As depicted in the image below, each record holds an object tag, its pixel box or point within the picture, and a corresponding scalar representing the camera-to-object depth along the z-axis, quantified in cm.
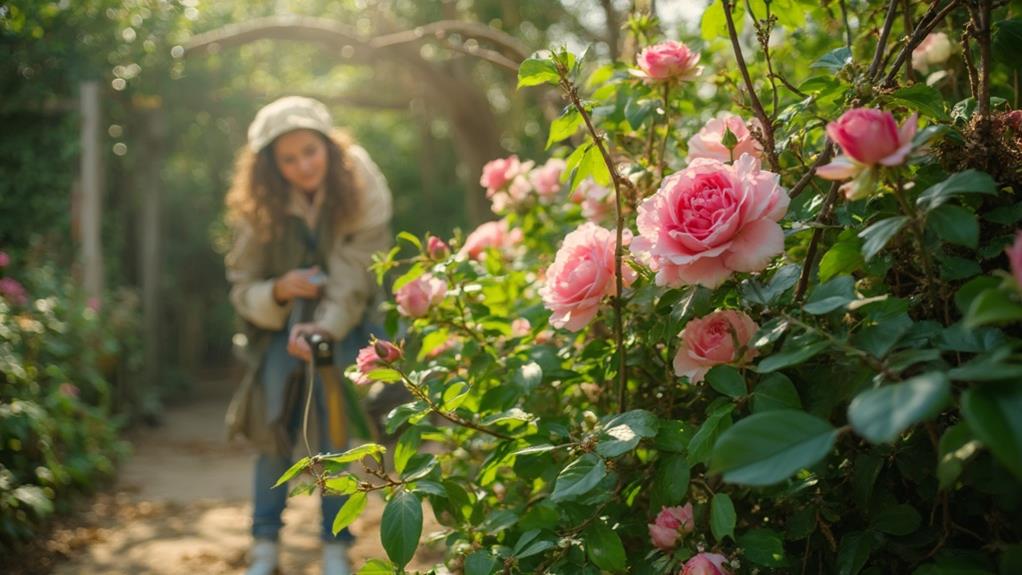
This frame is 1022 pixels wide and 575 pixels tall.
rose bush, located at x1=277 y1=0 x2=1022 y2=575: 74
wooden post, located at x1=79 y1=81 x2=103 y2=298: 562
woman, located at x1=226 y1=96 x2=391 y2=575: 254
